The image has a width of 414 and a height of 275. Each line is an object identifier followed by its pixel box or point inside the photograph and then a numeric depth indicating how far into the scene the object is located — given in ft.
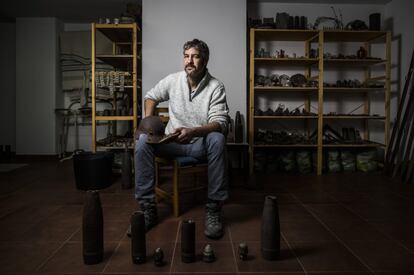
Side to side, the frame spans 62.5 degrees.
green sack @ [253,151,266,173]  15.26
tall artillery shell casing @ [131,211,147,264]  5.70
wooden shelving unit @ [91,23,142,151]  13.12
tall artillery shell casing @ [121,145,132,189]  11.89
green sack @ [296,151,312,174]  15.15
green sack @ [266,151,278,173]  15.37
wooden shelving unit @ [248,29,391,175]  14.61
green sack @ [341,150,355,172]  15.31
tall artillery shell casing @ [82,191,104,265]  5.56
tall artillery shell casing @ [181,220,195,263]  5.72
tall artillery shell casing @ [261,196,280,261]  5.71
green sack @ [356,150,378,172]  15.24
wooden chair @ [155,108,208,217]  8.17
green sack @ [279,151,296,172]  15.16
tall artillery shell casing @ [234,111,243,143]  13.70
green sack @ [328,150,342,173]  15.20
